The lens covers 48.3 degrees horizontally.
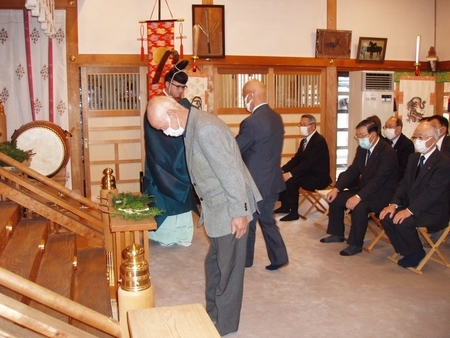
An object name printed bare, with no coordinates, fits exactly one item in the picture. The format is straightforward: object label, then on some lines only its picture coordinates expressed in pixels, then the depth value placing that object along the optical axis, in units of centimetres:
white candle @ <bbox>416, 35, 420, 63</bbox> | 722
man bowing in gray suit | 252
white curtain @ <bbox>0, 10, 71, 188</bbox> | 632
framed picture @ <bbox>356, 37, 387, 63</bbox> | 755
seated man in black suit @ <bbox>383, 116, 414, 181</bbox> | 512
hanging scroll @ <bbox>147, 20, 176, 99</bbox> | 630
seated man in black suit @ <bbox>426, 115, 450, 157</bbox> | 486
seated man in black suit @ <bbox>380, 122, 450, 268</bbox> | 393
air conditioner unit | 743
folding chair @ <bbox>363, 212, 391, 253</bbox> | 448
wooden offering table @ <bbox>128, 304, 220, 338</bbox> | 127
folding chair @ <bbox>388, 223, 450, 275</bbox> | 395
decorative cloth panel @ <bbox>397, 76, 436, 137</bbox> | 774
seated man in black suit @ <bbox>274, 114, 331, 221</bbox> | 571
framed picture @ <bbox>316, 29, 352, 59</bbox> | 731
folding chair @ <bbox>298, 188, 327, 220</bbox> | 588
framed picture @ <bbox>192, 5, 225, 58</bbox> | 676
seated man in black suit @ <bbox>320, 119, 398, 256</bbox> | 445
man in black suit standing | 373
